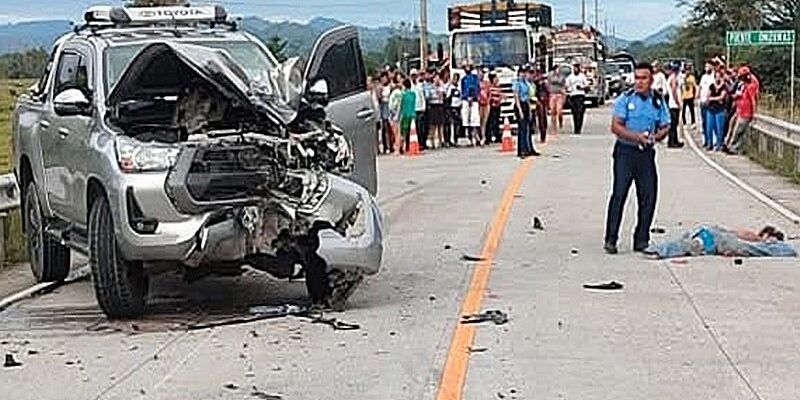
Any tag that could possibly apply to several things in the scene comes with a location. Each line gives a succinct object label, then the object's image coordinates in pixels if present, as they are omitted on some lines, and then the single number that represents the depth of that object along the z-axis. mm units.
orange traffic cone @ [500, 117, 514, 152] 32625
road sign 36000
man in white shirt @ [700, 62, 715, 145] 31703
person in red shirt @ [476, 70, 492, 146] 35125
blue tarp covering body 14406
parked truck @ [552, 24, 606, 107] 57875
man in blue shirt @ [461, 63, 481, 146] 34938
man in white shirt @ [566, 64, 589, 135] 38844
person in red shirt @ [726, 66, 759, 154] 29359
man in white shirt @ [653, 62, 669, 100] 29930
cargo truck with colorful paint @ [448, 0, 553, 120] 40769
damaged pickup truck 10977
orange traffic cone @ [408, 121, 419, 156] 33219
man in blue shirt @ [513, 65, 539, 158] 29281
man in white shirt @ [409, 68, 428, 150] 33581
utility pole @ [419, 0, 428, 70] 57091
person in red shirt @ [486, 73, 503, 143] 35562
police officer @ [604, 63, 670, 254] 14773
